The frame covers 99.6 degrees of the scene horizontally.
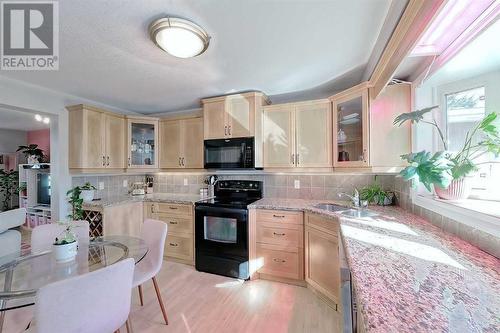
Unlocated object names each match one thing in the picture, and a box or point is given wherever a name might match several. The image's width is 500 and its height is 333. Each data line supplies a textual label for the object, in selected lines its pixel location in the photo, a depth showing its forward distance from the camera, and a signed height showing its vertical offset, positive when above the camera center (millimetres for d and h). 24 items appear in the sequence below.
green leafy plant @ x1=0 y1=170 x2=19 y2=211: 4922 -384
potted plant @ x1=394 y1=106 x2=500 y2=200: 1308 -4
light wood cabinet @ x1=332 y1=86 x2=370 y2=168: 2027 +399
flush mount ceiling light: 1350 +898
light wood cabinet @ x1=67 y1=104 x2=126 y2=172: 2695 +392
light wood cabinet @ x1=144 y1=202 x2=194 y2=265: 2818 -832
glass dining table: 1103 -650
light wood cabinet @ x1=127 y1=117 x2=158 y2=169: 3186 +391
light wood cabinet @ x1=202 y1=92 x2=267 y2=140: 2666 +680
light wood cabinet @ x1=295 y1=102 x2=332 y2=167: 2436 +381
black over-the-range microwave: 2652 +181
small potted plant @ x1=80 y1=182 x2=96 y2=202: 2814 -324
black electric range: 2453 -848
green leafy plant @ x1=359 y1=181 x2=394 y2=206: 2275 -327
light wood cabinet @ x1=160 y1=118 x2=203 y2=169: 3102 +367
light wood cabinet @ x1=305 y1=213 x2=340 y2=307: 1904 -866
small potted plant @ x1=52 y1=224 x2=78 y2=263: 1428 -543
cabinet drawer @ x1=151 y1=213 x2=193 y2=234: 2828 -748
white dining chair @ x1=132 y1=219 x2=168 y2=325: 1711 -754
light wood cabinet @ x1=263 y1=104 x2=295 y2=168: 2604 +383
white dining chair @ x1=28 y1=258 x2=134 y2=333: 883 -617
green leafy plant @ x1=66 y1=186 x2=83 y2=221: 2703 -443
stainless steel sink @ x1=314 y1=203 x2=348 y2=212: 2322 -455
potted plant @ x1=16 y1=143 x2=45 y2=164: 4292 +283
